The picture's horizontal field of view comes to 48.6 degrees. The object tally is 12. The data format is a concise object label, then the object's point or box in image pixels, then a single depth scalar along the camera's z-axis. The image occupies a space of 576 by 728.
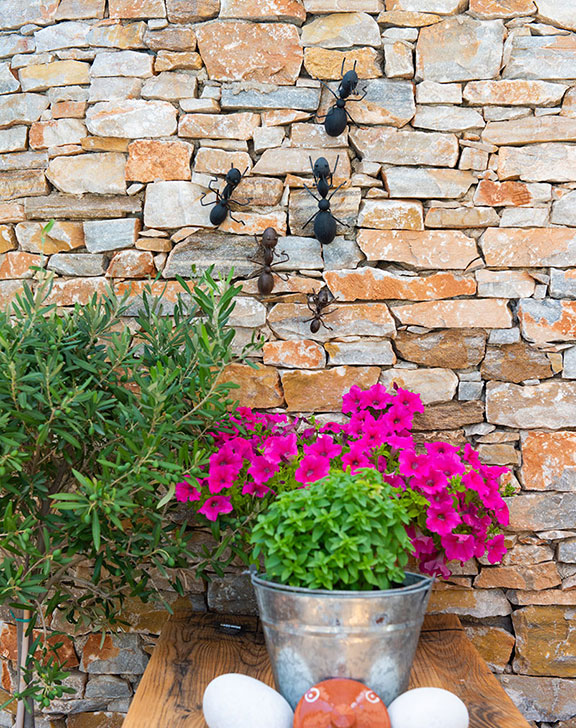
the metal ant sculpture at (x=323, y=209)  2.09
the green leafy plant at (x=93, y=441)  1.55
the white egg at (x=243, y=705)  1.20
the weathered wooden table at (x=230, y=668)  1.43
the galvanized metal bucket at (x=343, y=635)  1.27
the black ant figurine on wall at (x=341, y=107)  2.07
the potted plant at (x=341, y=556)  1.28
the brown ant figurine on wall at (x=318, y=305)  2.10
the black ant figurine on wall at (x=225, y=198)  2.11
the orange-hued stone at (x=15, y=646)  2.14
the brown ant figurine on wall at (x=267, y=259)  2.09
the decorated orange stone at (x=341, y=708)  1.17
